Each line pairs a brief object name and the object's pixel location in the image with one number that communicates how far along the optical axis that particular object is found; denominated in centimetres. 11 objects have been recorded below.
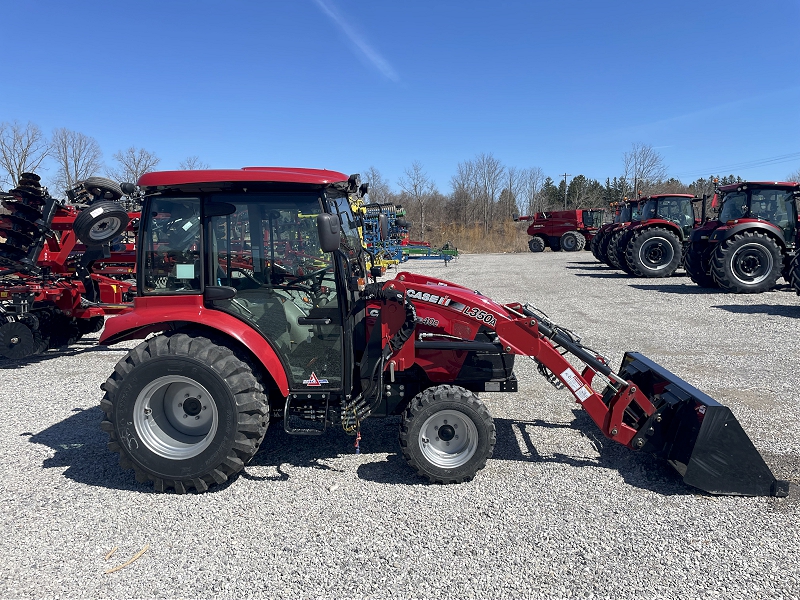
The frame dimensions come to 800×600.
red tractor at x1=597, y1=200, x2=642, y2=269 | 1878
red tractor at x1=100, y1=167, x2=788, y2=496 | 367
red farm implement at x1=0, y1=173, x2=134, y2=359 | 754
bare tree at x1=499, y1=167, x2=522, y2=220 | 5169
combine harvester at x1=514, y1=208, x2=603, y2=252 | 3111
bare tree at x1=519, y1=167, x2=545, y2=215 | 5247
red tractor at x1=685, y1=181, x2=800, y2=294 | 1271
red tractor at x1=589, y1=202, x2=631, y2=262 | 2080
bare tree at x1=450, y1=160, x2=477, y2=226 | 5141
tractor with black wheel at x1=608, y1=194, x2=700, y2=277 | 1656
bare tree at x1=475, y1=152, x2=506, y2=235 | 5009
